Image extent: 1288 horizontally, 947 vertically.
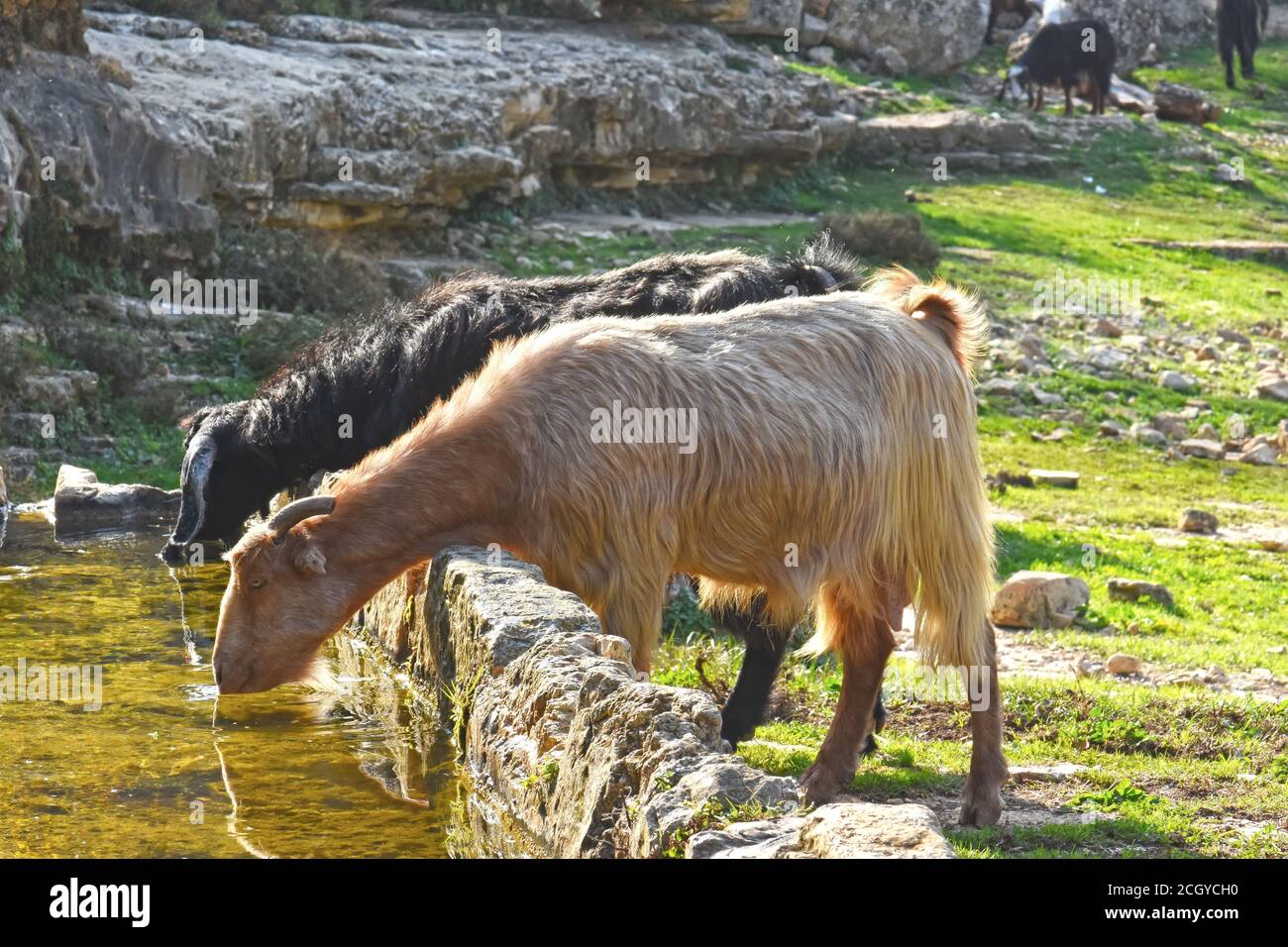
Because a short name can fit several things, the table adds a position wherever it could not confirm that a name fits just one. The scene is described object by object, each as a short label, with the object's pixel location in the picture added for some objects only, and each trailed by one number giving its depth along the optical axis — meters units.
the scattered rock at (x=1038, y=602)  9.30
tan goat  5.78
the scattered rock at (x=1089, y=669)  8.25
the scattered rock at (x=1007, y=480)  12.86
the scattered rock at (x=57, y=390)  12.02
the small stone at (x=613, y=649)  5.13
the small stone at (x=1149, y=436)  14.69
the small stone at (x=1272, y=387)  16.08
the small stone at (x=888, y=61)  29.00
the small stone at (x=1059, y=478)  13.07
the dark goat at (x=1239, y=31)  31.84
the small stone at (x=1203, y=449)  14.48
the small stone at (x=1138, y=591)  9.94
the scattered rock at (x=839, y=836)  3.39
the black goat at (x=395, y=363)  7.75
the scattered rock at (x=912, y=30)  29.03
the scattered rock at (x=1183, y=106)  29.50
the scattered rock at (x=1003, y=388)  15.55
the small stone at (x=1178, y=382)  16.02
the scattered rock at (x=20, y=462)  11.31
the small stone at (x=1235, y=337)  17.82
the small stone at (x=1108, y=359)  16.42
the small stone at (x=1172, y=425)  15.02
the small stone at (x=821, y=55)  28.62
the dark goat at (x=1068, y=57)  28.14
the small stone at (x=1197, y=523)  12.03
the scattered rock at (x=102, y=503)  9.91
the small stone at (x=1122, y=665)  8.32
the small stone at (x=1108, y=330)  17.53
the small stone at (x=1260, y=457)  14.37
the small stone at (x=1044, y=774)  6.54
